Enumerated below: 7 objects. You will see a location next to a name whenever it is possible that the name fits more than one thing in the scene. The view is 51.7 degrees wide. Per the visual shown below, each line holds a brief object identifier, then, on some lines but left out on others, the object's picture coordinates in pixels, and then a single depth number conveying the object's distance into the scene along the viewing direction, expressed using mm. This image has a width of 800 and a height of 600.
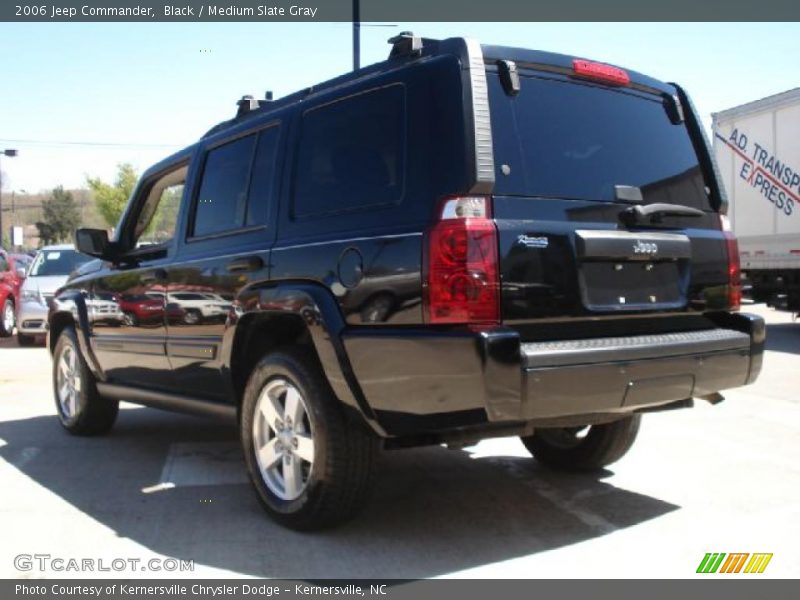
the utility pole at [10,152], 38500
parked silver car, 13492
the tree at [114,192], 59906
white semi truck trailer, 13125
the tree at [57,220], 91812
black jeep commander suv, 3217
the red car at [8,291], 15395
